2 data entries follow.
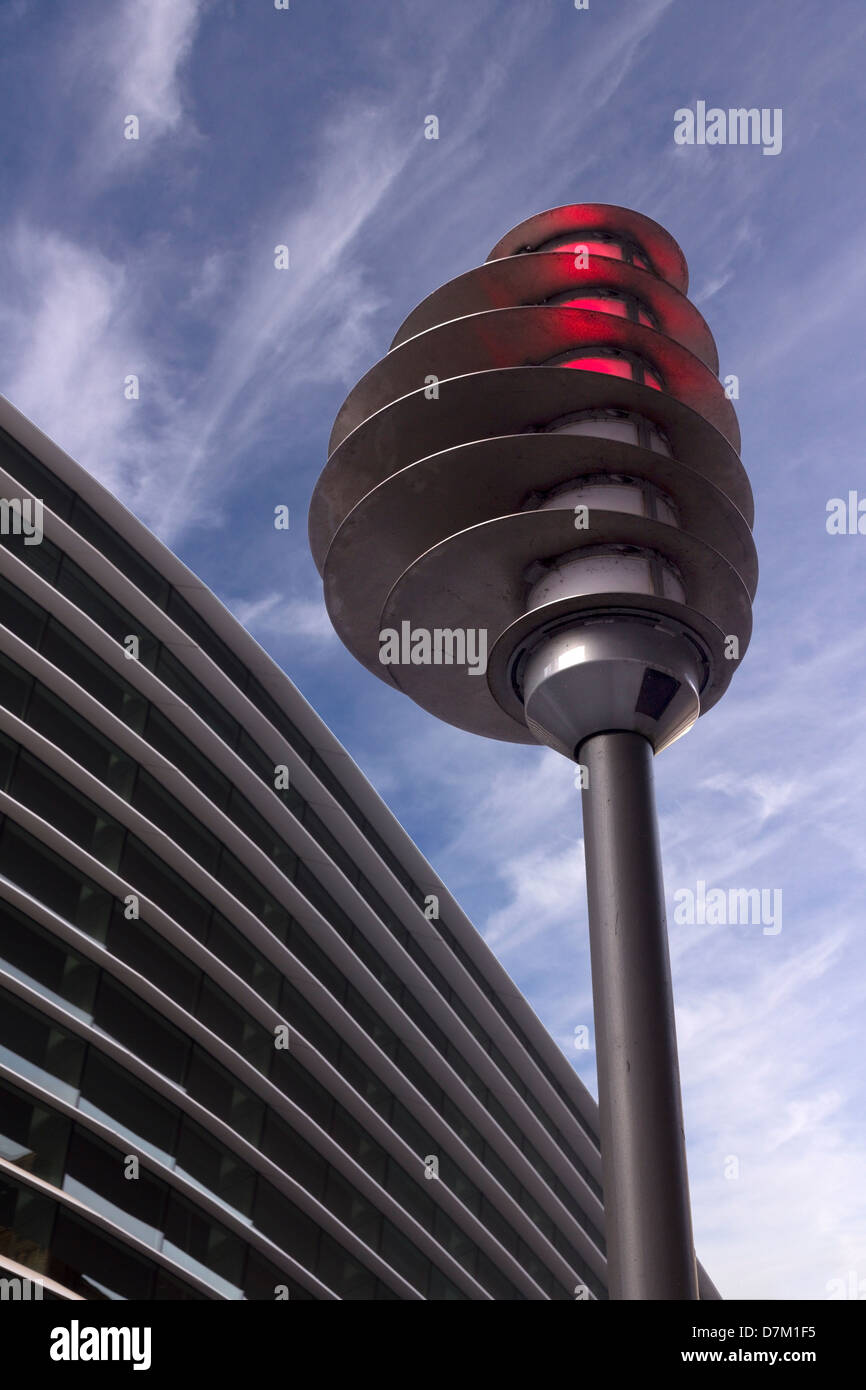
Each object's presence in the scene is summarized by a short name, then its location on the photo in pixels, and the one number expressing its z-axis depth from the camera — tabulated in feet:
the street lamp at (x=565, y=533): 16.14
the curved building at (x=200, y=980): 56.49
